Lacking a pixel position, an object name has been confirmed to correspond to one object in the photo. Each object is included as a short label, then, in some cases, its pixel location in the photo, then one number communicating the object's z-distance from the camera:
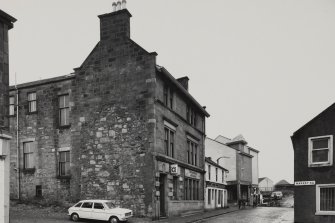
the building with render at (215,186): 39.14
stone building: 23.77
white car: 20.63
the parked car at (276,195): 66.71
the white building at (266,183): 107.39
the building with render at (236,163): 54.19
